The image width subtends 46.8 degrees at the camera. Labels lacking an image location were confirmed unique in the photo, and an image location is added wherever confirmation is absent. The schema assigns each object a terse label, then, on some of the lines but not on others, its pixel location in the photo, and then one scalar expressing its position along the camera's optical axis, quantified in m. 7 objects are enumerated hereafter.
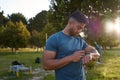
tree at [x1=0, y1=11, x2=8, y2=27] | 34.75
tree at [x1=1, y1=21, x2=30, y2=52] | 27.59
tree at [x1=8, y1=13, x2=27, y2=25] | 38.35
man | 1.84
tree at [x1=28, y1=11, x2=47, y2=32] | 38.11
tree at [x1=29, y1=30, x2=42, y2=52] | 30.59
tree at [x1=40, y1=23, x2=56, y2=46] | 29.02
